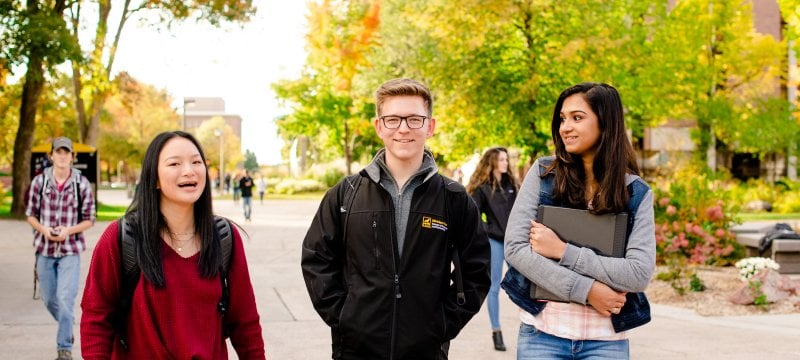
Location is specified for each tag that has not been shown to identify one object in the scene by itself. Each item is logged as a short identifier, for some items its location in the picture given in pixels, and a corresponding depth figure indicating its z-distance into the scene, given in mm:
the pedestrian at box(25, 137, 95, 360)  6559
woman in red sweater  2865
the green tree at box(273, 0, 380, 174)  42625
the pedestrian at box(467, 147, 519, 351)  7816
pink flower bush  12422
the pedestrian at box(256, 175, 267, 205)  39875
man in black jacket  3234
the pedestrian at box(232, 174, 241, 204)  43147
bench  11914
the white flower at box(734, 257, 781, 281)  9594
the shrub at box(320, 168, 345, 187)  55675
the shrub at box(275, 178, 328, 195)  54719
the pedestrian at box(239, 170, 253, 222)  26219
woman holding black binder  3191
